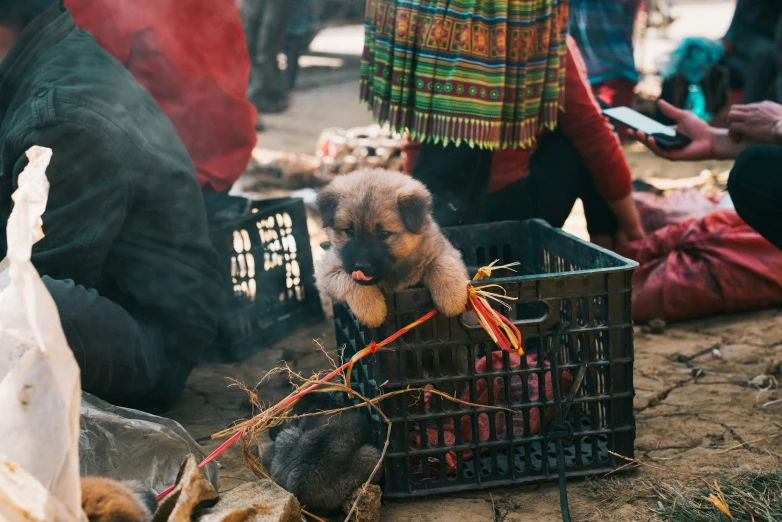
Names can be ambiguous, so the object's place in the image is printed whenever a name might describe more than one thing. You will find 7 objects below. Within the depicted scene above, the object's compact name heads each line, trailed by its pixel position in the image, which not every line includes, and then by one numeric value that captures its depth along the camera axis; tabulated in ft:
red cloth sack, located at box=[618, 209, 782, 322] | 14.43
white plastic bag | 5.52
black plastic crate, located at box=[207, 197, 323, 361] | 13.47
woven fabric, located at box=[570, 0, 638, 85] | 20.76
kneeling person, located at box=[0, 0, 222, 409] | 9.52
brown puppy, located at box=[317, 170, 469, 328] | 9.27
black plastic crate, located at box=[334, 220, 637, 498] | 8.66
